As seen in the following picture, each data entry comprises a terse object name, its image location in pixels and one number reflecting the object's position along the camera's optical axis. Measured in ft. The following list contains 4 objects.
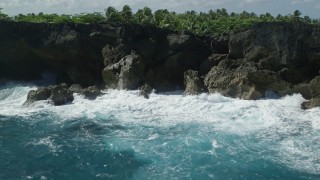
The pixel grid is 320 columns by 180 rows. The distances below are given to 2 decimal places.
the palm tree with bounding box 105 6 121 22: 209.10
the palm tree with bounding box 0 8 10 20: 195.39
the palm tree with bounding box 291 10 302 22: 231.20
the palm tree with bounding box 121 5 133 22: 215.10
